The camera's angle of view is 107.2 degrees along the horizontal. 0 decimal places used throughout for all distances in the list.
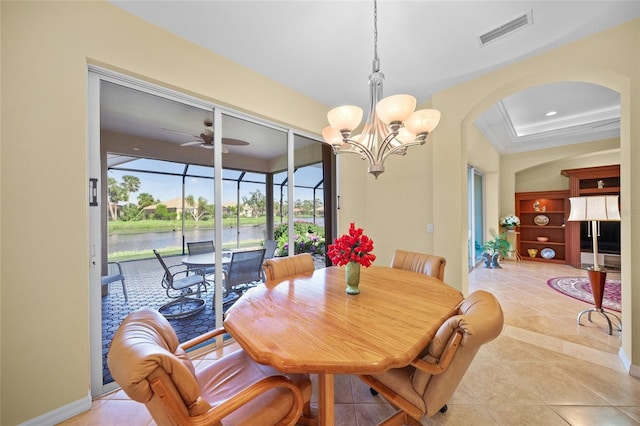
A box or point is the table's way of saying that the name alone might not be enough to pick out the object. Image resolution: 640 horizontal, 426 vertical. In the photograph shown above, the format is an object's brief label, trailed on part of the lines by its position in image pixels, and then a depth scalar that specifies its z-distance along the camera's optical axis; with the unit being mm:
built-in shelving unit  5714
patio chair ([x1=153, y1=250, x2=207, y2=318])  2512
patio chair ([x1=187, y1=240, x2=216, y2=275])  2506
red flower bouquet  1628
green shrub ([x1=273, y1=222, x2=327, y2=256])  3211
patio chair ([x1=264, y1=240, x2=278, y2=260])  3121
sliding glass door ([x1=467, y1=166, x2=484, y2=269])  5285
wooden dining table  943
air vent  1918
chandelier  1609
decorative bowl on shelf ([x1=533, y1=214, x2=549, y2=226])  5926
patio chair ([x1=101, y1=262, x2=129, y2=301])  1921
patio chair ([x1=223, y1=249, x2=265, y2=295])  2688
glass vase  1643
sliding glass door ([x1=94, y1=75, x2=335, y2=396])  1893
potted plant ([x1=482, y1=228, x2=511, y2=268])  5355
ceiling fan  2396
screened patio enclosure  1990
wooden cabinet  5055
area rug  3344
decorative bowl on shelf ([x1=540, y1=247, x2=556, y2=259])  5730
